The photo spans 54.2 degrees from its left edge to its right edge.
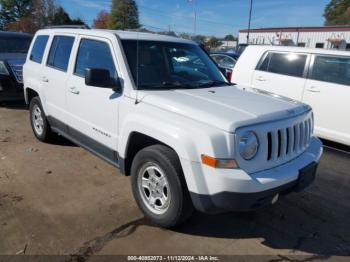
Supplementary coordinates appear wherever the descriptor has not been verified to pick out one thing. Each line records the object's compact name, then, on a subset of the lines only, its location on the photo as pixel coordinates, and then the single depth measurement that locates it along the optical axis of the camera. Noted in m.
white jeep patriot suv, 2.88
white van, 6.21
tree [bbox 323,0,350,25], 76.19
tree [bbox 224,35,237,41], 88.69
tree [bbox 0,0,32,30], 74.78
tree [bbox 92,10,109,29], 63.39
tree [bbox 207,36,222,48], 51.74
